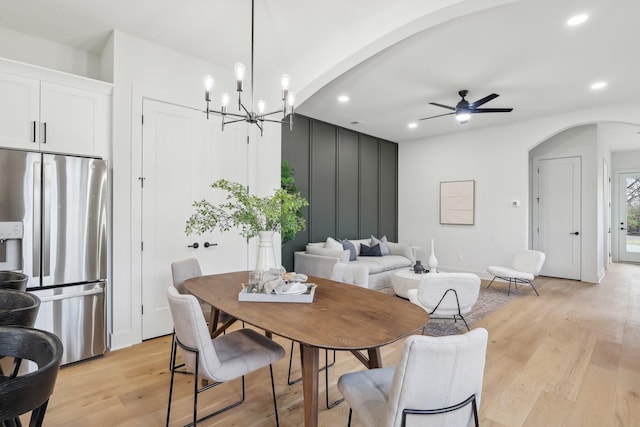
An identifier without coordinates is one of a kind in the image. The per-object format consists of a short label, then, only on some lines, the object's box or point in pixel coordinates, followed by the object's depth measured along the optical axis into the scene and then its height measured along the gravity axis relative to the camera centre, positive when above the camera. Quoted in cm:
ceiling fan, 419 +139
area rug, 356 -121
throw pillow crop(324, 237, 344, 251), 525 -47
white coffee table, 428 -87
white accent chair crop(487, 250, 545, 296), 498 -83
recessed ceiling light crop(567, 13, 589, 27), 276 +169
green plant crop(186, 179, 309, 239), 216 +1
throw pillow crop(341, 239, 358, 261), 549 -54
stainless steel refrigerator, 247 -18
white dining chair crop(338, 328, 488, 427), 108 -57
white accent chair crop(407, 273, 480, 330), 313 -73
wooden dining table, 138 -51
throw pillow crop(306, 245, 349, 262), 493 -56
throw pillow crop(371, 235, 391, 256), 601 -54
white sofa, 475 -74
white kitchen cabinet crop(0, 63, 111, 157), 257 +86
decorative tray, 189 -46
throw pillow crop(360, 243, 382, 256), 587 -61
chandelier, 218 +91
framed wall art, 648 +29
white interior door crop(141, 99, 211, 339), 321 +22
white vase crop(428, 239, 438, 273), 468 -66
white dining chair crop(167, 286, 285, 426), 159 -73
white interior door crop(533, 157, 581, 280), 600 +1
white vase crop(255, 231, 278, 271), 221 -25
